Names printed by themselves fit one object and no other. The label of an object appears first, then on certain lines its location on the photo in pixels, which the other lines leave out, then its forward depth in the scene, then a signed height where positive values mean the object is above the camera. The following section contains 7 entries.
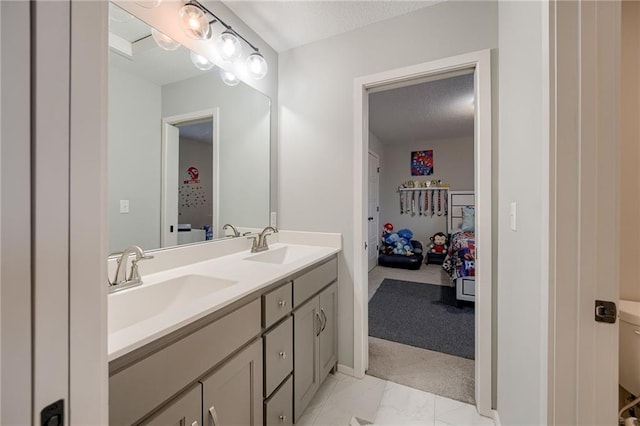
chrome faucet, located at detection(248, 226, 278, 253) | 1.87 -0.20
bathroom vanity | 0.72 -0.45
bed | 2.99 -0.38
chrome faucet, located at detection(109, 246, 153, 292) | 1.07 -0.24
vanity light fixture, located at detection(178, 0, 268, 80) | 1.44 +1.03
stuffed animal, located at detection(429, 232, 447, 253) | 5.21 -0.58
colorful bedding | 2.98 -0.52
